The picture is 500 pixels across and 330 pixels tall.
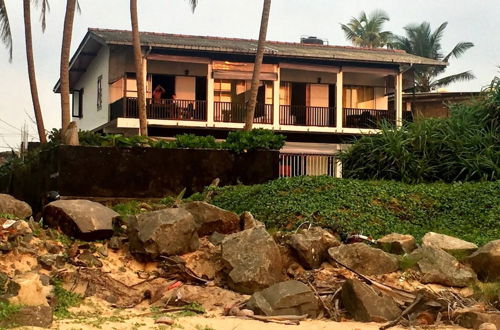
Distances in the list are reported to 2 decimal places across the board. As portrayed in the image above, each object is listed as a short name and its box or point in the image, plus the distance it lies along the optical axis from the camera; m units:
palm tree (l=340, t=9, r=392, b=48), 46.91
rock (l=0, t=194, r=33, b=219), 11.60
